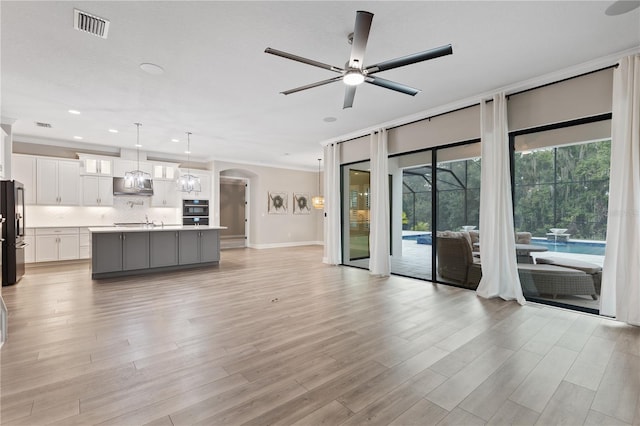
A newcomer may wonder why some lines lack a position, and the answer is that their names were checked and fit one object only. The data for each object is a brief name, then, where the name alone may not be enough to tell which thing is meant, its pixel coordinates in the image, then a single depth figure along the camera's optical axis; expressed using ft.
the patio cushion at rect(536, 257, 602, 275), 12.68
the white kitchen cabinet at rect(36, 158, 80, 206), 23.07
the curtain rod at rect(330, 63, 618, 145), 11.74
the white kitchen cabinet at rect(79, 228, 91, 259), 24.23
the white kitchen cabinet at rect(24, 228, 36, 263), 22.07
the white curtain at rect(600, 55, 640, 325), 10.48
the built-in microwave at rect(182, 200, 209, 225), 29.99
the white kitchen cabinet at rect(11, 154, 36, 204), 22.09
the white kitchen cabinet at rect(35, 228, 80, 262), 22.50
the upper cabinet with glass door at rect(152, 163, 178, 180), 28.19
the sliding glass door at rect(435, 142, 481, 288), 16.10
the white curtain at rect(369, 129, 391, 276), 19.74
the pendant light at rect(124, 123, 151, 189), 20.21
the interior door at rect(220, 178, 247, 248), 41.98
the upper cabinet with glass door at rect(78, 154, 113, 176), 24.72
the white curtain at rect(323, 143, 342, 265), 23.63
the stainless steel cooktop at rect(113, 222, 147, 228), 26.78
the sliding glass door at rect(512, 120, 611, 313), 12.34
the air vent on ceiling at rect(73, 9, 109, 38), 8.93
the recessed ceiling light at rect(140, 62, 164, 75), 11.89
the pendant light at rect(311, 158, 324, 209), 34.60
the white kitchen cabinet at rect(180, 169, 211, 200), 30.12
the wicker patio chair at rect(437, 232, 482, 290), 16.05
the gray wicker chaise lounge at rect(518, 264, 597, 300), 13.01
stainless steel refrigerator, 16.17
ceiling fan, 7.70
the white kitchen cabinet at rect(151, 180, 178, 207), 28.35
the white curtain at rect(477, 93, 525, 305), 13.89
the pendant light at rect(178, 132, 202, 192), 22.86
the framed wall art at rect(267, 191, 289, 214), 35.58
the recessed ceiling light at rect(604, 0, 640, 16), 8.34
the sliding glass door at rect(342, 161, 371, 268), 23.85
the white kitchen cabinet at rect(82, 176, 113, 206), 24.93
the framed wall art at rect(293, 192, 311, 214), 37.86
